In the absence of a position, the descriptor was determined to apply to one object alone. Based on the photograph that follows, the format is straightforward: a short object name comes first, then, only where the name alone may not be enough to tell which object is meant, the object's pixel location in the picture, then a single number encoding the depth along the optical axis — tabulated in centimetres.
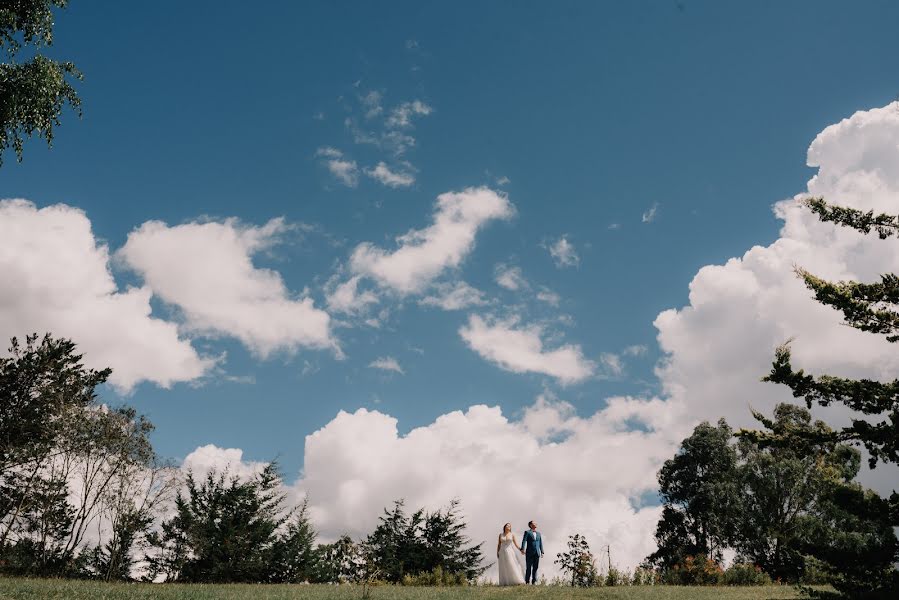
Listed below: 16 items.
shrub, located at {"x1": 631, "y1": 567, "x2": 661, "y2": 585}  2760
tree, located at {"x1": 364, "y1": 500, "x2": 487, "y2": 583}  4434
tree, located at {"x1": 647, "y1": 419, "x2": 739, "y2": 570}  5584
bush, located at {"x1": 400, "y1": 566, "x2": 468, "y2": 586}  2948
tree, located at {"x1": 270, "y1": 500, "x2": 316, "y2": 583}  4484
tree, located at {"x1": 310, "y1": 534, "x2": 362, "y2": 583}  4547
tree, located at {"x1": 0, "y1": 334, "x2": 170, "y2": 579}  4059
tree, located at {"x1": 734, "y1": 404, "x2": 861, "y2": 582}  4997
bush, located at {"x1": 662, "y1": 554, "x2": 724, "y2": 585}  3150
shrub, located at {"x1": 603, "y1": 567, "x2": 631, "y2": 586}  2650
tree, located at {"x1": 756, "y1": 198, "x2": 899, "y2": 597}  1620
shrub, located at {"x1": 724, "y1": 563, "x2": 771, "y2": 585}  2997
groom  2386
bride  2402
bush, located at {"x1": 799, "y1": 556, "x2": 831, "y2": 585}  1709
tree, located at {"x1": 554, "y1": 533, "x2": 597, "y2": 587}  2844
